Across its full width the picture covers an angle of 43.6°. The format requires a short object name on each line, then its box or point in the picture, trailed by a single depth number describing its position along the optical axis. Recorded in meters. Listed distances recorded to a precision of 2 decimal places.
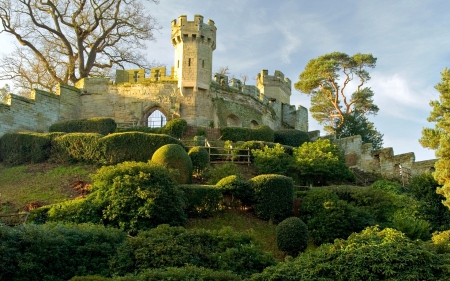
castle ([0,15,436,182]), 36.69
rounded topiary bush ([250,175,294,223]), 23.62
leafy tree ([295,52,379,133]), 45.16
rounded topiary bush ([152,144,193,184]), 24.97
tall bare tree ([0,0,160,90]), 39.59
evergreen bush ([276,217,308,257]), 20.31
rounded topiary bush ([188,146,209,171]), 27.20
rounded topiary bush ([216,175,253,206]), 23.94
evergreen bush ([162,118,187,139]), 33.16
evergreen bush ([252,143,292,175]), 28.69
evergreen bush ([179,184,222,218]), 23.02
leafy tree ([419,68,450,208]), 21.37
